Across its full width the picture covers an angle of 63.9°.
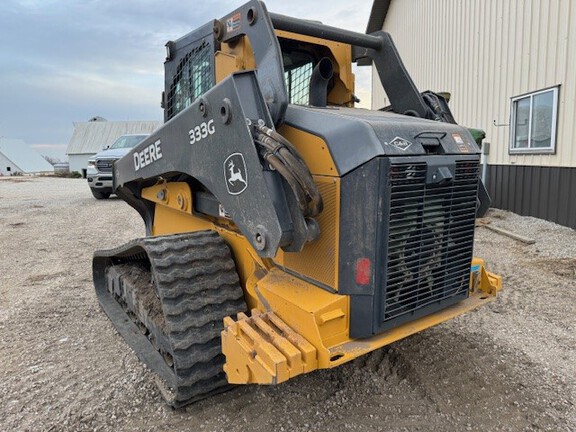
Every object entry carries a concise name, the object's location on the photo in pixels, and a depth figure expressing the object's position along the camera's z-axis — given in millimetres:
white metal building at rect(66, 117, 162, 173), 46250
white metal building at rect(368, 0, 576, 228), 7379
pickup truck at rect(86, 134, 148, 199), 12992
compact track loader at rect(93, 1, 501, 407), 2197
